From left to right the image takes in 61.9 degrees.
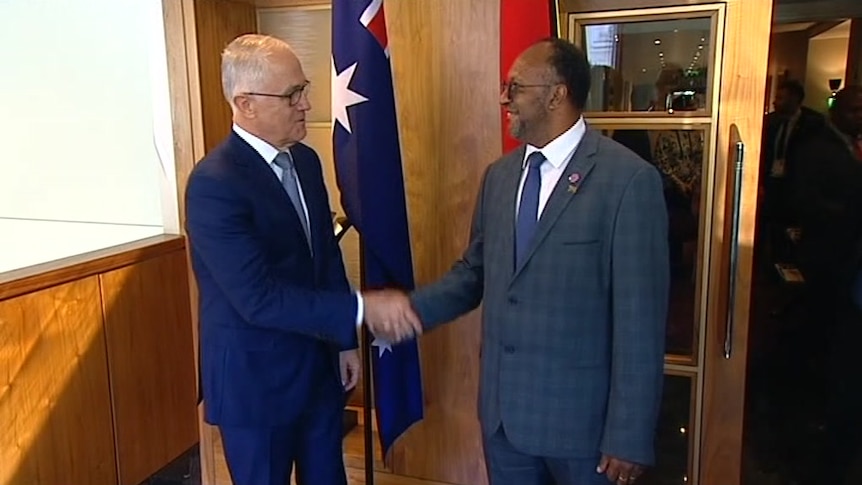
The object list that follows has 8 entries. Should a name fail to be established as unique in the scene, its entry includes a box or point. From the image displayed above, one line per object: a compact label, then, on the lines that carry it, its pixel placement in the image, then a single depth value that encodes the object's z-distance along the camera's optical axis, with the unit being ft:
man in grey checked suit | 4.96
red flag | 6.77
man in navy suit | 5.46
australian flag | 6.76
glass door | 6.97
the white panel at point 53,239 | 9.73
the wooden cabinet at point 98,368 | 6.81
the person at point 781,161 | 7.22
